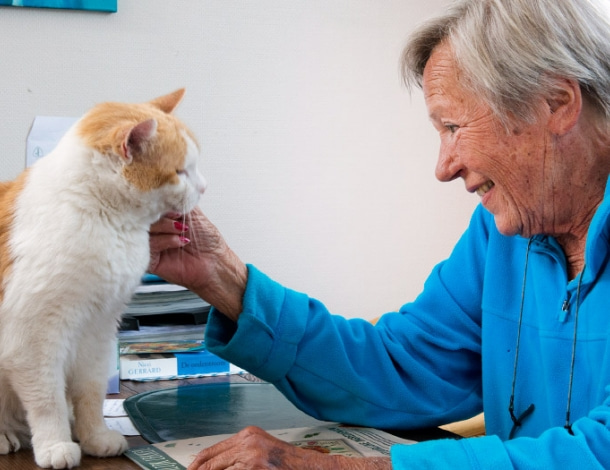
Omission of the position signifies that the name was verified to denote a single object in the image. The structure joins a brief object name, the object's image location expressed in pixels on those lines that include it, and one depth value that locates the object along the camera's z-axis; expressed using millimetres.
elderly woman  929
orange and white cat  849
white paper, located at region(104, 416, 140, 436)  994
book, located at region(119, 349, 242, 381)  1324
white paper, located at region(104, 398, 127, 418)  1095
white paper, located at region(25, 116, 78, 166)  1433
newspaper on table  857
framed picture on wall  1654
